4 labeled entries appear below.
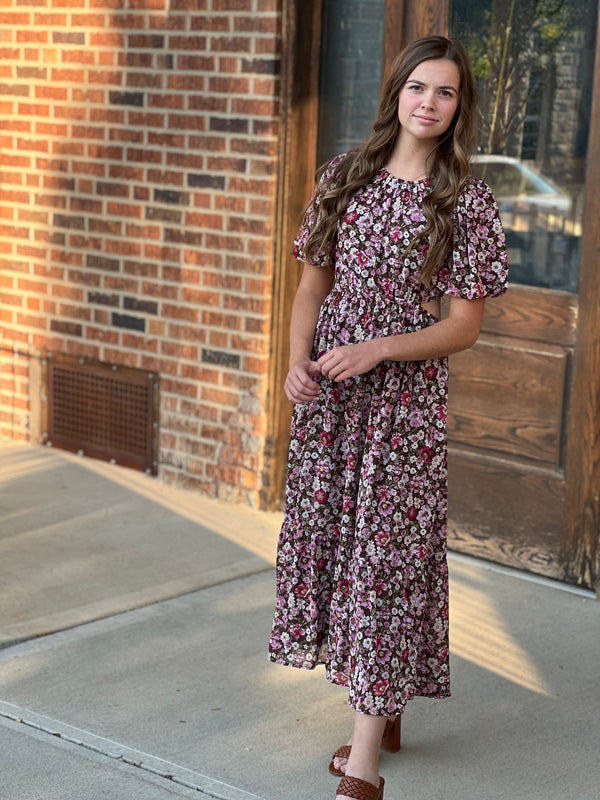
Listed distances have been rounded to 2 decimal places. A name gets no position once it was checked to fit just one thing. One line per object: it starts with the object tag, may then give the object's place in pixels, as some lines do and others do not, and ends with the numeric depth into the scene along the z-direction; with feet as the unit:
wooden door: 15.23
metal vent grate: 19.60
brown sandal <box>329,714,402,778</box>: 11.25
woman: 10.20
